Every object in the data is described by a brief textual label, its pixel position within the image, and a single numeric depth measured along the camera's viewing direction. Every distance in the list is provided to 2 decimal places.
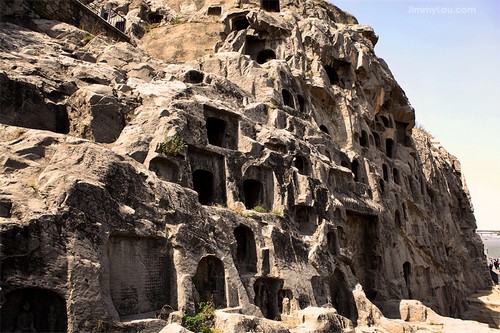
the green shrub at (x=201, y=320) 12.04
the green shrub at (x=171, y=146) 15.70
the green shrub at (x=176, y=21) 35.82
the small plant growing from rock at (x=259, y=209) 18.09
